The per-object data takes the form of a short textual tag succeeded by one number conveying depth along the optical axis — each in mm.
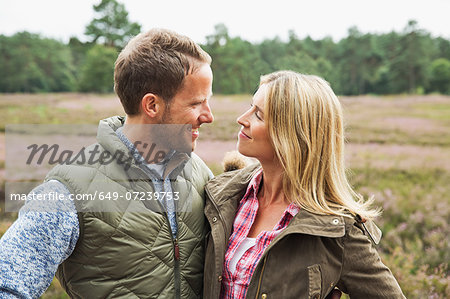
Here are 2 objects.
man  1751
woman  2033
